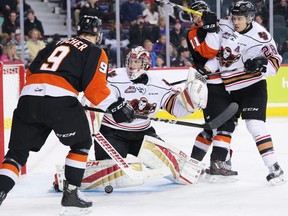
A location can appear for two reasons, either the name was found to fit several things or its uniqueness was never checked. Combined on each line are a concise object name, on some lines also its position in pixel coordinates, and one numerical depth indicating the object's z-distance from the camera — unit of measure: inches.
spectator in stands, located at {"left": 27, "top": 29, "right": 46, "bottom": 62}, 561.6
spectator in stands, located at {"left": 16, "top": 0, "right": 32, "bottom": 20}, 565.3
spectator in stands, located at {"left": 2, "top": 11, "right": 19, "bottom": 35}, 564.9
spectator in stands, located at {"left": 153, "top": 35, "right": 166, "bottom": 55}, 576.3
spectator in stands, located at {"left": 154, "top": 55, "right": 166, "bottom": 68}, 569.8
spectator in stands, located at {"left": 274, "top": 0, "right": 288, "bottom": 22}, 580.1
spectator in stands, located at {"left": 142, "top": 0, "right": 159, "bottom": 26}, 584.4
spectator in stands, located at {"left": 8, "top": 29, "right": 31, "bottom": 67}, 557.3
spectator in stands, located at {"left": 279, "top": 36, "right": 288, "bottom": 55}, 566.5
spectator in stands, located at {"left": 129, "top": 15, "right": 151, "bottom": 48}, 579.5
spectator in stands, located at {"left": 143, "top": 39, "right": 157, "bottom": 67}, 573.6
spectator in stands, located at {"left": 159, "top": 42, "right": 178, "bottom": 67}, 571.4
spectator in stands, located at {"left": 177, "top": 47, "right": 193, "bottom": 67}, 570.9
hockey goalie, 299.5
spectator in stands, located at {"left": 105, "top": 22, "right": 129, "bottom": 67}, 573.0
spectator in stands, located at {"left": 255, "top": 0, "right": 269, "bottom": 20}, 580.1
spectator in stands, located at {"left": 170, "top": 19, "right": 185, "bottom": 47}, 579.5
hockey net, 379.9
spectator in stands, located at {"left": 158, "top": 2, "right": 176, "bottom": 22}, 577.4
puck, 297.3
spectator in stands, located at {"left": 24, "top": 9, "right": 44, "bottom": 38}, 566.5
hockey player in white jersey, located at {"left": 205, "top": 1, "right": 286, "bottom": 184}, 314.1
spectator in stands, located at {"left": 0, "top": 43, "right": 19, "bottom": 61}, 551.9
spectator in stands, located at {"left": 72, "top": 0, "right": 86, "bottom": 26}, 576.3
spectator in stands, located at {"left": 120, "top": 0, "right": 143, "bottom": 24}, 580.6
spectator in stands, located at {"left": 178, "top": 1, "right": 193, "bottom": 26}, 585.5
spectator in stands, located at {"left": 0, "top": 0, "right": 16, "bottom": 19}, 568.7
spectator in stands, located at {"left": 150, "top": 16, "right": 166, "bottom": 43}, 577.9
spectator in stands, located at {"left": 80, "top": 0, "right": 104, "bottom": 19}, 578.4
